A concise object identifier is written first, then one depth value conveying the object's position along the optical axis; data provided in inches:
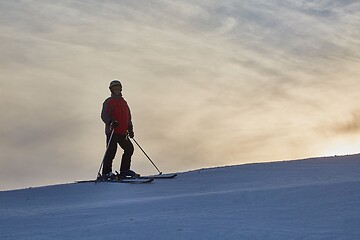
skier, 491.2
